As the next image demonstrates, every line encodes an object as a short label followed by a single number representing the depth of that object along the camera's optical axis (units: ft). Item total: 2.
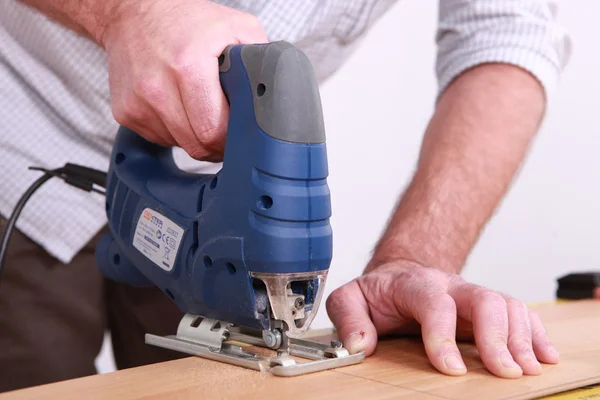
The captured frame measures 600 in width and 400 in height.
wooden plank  2.85
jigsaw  2.92
